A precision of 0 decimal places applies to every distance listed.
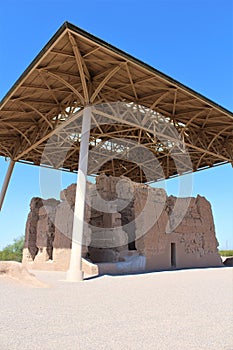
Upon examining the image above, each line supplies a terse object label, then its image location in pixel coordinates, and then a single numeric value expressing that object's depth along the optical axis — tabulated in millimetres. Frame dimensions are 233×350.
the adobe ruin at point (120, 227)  14109
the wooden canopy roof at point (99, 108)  11672
